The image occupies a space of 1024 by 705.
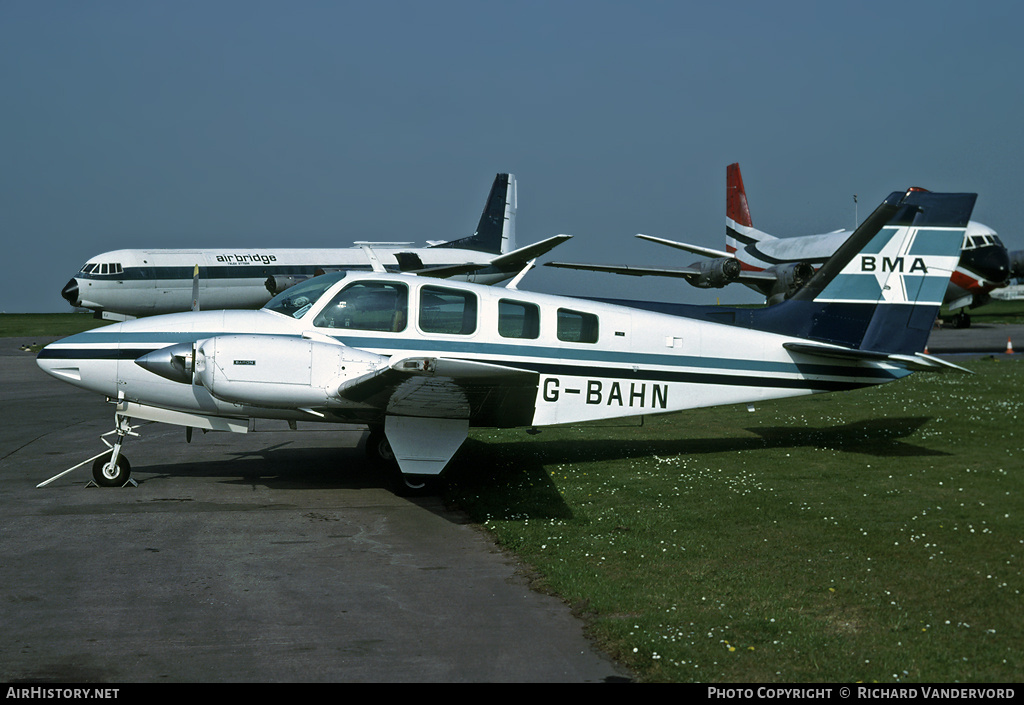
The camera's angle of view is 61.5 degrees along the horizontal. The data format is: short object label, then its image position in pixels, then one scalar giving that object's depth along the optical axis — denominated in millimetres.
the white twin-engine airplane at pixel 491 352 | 9469
